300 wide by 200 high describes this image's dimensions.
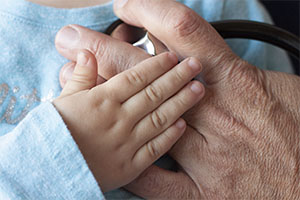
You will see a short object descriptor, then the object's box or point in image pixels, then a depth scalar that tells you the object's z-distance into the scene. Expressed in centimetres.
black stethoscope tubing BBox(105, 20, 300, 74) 69
